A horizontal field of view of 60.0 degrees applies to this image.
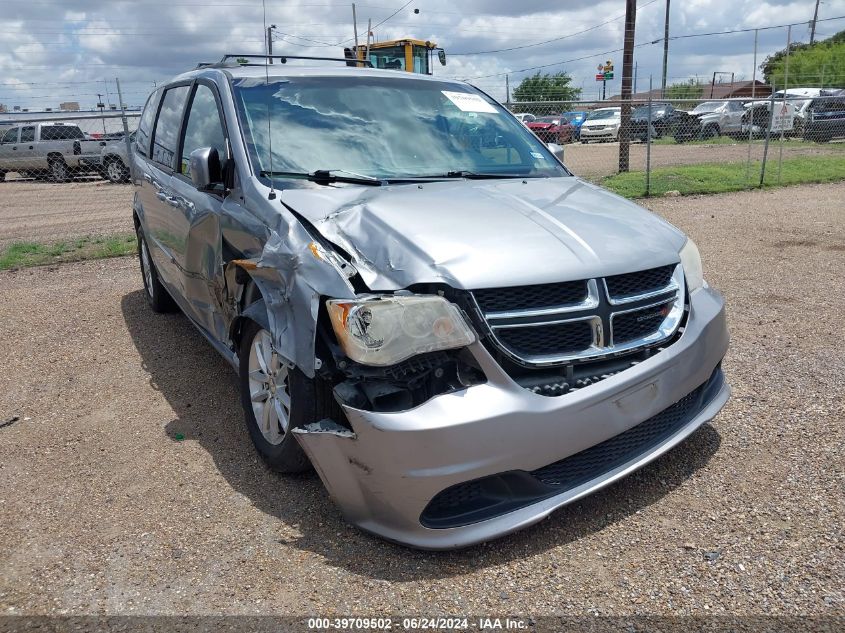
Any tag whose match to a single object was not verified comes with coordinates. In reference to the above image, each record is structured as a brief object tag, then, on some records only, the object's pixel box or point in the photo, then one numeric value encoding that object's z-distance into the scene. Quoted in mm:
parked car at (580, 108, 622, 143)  27719
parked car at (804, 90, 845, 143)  24453
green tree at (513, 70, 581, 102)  29944
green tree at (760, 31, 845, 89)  32688
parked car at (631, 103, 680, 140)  24689
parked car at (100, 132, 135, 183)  18484
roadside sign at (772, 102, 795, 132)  13648
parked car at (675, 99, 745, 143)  26000
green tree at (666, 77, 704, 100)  36238
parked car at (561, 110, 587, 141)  29094
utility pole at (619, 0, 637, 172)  16400
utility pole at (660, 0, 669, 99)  31452
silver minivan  2645
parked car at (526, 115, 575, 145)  24803
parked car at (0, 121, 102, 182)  19531
